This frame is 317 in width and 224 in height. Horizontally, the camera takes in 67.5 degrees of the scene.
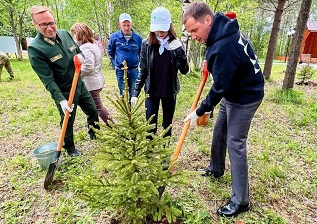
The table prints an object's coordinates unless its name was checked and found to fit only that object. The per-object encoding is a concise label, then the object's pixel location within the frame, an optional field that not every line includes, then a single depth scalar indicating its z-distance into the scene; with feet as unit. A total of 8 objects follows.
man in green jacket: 9.25
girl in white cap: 9.10
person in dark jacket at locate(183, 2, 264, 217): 6.36
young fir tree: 6.15
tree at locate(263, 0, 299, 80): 27.89
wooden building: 66.21
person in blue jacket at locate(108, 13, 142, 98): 16.47
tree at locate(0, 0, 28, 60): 51.84
